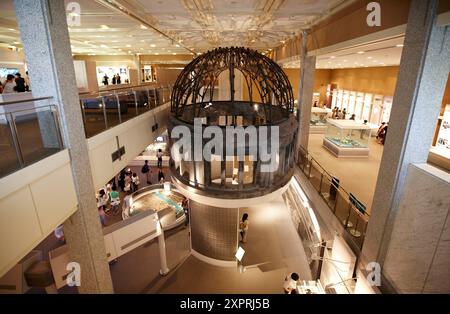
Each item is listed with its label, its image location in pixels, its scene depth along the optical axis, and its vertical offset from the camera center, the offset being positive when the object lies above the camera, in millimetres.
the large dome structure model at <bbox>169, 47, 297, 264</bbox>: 6473 -1750
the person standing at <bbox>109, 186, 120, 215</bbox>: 13070 -6140
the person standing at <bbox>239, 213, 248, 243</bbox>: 11500 -6644
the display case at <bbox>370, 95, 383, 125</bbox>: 19281 -2030
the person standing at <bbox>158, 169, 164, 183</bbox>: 16250 -6001
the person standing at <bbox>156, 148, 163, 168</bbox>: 18725 -5418
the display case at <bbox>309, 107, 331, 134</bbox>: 19578 -3243
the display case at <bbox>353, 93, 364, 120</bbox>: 22609 -2013
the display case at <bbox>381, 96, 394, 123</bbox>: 18078 -1800
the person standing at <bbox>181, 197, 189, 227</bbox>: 12792 -6488
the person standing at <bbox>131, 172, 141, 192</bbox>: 15328 -5968
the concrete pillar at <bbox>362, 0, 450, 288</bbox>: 4328 -431
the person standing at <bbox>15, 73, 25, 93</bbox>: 8172 -47
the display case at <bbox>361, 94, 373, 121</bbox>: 20984 -1961
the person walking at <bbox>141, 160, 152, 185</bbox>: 16719 -5772
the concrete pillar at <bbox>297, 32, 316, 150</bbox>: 11953 -465
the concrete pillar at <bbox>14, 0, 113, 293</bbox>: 4359 -325
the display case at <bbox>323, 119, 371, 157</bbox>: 13000 -3157
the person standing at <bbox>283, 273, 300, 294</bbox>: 8453 -6768
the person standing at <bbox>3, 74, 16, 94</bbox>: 8109 -80
